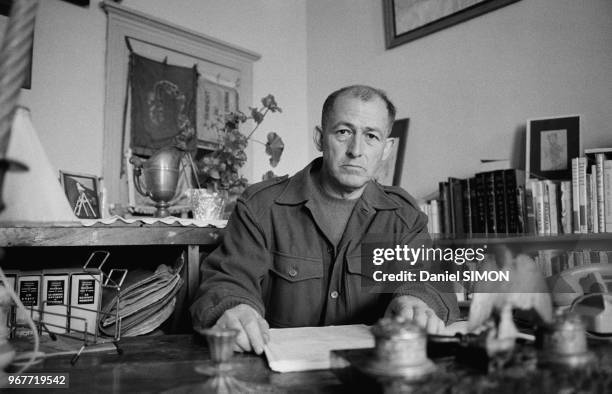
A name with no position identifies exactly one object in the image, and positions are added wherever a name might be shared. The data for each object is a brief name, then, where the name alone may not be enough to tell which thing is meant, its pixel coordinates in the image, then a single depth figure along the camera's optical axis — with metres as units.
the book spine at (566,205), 2.00
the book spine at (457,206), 2.35
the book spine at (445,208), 2.39
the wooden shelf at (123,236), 1.37
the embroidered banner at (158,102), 2.66
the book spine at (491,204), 2.20
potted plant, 1.91
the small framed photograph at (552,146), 2.19
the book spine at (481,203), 2.23
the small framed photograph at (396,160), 2.93
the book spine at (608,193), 1.88
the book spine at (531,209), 2.08
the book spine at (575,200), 1.96
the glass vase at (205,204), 1.90
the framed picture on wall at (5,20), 2.14
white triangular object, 0.54
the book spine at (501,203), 2.16
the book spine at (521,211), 2.10
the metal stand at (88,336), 0.93
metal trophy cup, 1.86
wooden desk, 0.56
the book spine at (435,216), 2.47
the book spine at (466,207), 2.30
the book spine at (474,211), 2.26
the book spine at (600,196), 1.90
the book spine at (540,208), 2.06
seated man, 1.50
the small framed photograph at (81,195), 1.95
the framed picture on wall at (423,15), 2.62
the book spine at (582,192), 1.94
